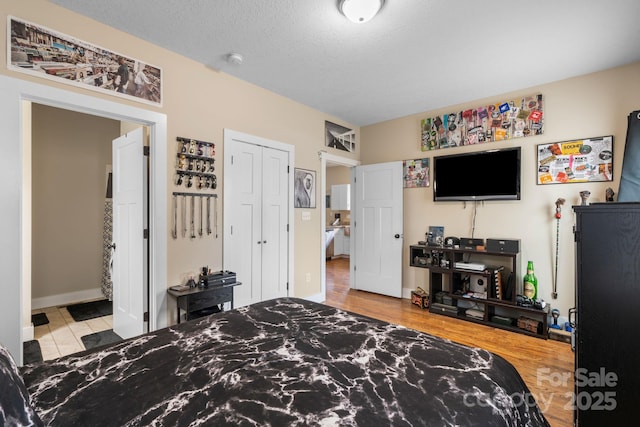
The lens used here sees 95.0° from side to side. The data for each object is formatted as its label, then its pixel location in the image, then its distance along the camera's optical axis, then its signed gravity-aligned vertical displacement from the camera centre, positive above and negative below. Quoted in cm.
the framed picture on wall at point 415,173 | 429 +61
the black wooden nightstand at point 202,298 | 251 -77
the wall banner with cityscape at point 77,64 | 196 +112
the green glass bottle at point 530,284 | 322 -79
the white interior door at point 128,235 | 267 -22
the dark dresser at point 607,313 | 139 -49
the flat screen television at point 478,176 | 350 +48
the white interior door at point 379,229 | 446 -25
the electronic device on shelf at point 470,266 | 346 -63
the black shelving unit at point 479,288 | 323 -93
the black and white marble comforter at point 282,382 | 84 -58
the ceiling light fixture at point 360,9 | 200 +143
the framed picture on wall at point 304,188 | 395 +35
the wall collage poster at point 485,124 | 342 +115
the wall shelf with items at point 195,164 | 276 +48
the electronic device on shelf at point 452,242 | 383 -38
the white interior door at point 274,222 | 356 -11
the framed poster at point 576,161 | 299 +57
